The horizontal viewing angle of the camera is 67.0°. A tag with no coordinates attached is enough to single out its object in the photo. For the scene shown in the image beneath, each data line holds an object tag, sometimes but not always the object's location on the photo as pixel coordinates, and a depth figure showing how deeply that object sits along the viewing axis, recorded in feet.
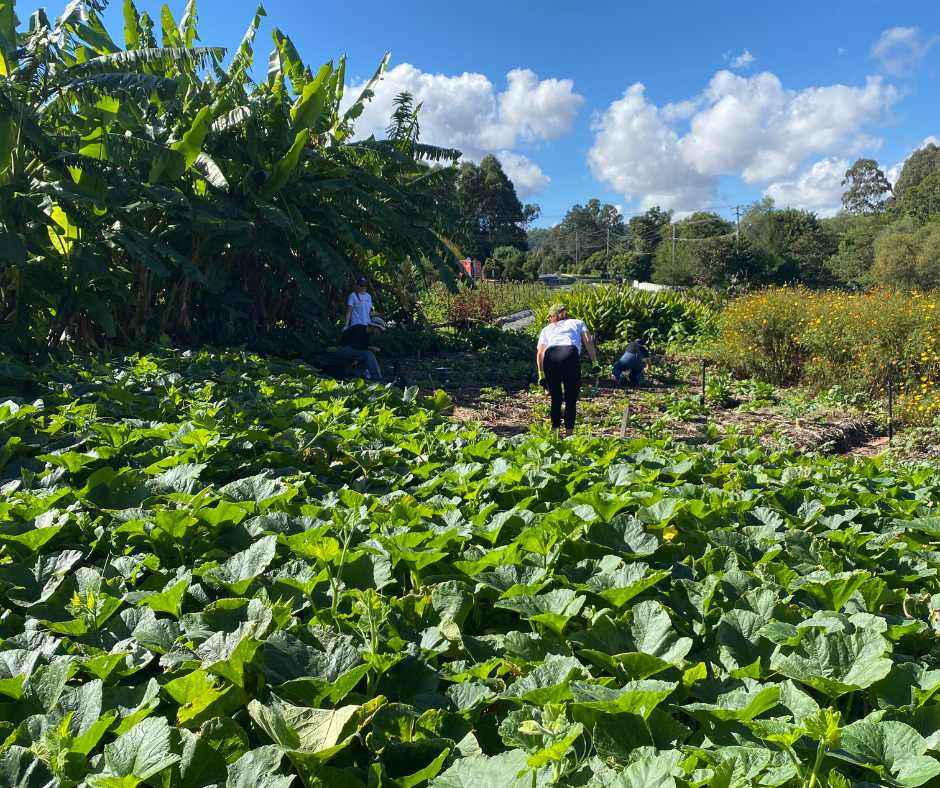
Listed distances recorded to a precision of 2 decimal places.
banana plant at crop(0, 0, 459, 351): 28.17
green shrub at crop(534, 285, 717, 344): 55.26
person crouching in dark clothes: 39.55
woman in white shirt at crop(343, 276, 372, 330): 34.50
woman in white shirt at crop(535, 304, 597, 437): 26.35
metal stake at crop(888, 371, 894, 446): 26.84
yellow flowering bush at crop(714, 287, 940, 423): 33.09
